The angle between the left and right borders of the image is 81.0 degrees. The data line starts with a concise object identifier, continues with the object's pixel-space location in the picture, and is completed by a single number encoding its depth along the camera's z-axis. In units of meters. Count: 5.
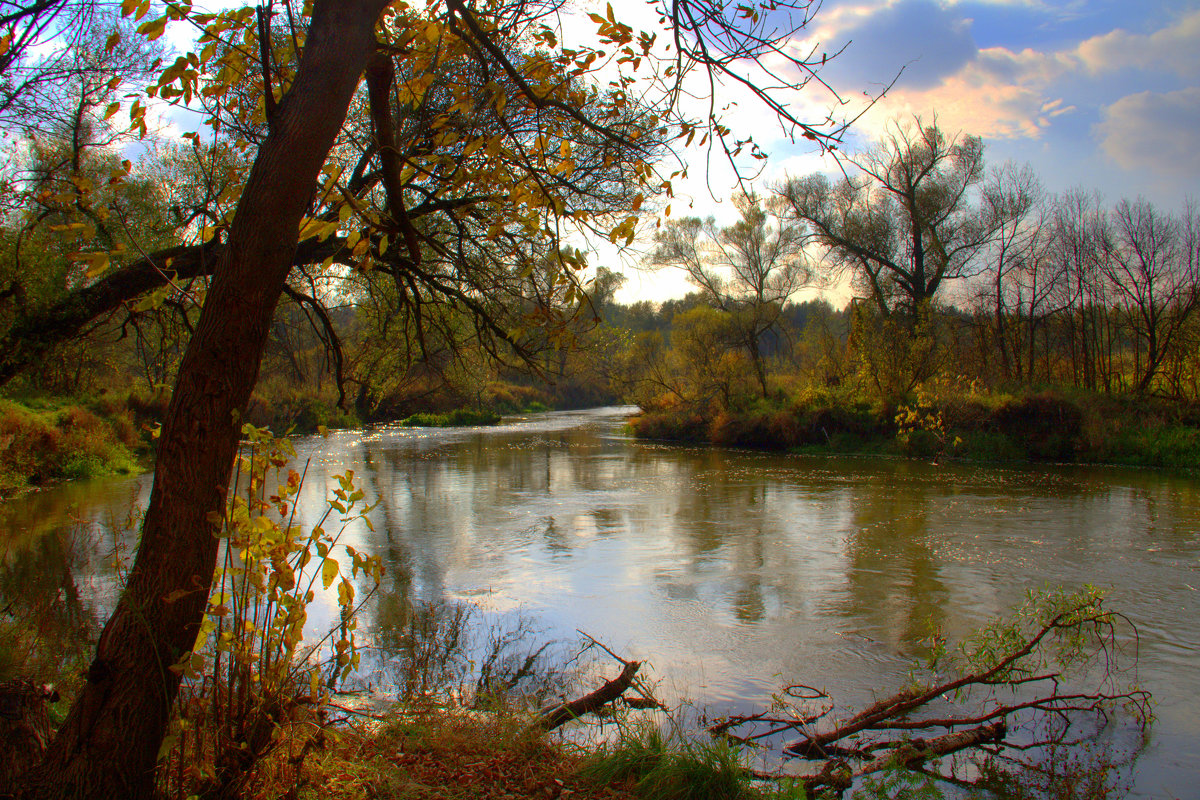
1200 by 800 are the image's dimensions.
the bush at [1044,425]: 18.97
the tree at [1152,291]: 19.44
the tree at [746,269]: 28.72
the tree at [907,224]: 24.84
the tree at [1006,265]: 23.89
